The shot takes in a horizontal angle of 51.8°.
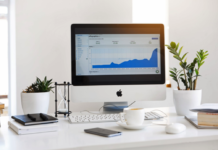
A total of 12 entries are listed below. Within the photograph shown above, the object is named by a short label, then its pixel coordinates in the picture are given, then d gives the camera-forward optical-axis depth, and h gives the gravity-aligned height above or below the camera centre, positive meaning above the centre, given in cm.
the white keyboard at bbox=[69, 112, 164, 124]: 110 -22
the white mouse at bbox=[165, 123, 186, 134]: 87 -21
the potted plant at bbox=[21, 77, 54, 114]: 124 -15
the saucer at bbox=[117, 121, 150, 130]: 93 -22
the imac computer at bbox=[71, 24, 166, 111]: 134 +7
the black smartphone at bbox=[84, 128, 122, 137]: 84 -23
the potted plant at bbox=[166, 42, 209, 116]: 126 -12
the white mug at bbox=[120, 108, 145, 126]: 94 -18
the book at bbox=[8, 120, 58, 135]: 88 -22
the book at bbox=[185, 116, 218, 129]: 94 -23
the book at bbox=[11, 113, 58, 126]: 92 -19
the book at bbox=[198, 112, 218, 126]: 96 -20
